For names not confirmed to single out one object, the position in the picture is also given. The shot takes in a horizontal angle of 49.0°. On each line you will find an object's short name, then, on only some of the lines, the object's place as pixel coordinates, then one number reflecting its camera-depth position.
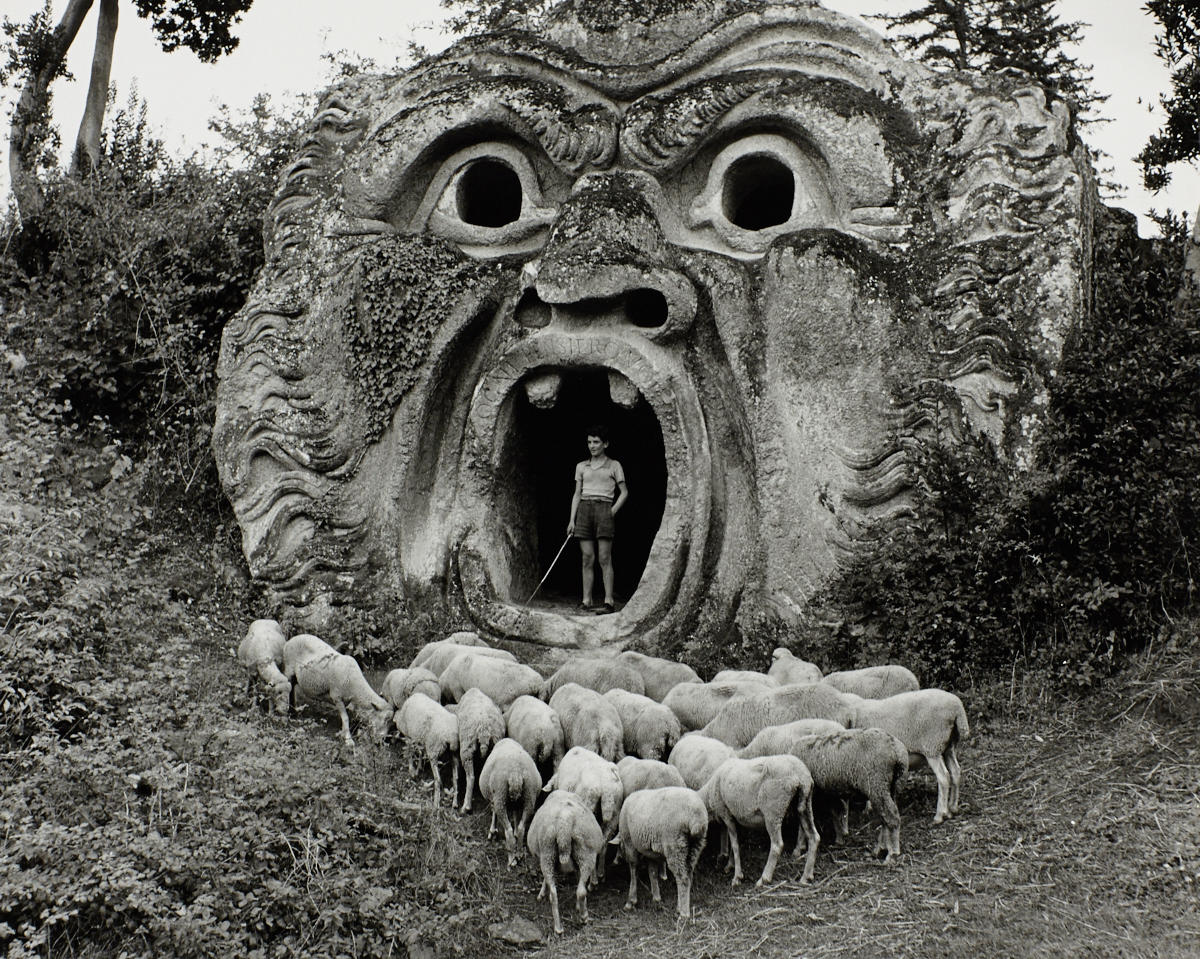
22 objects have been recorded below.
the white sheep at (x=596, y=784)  6.12
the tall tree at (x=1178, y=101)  10.87
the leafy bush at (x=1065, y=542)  7.75
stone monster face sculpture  8.73
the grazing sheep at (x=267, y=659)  8.07
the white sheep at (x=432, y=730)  6.95
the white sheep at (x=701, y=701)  7.12
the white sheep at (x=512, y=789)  6.38
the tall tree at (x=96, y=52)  13.86
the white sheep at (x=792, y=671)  7.69
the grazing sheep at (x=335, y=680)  7.63
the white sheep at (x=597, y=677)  7.71
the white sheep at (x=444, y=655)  8.15
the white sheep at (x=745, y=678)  7.44
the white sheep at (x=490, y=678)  7.55
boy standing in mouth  9.90
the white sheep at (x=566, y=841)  5.84
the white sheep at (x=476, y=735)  6.86
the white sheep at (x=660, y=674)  7.85
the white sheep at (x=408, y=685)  7.68
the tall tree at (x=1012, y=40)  17.39
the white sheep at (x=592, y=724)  6.78
